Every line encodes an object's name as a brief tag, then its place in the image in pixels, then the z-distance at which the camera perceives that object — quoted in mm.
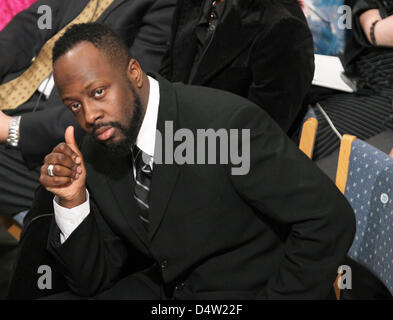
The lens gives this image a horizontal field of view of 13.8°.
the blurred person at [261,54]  3522
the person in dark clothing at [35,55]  3565
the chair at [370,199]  3150
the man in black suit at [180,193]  3012
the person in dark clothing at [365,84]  3680
